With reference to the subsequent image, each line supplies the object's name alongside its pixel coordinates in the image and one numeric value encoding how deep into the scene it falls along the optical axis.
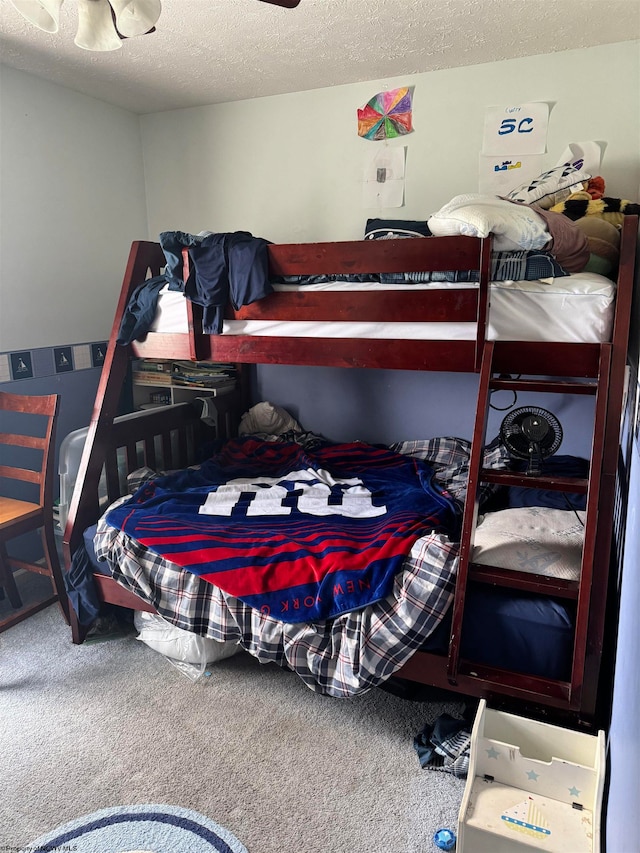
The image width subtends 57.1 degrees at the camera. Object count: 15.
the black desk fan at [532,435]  1.77
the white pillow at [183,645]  2.23
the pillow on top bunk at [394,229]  2.32
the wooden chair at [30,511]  2.48
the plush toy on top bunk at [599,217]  2.09
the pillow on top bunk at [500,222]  1.83
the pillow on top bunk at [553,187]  2.38
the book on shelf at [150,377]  3.26
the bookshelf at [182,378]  3.22
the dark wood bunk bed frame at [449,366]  1.65
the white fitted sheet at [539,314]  1.82
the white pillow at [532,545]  1.72
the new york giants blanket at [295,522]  1.90
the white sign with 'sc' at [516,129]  2.61
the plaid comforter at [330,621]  1.80
